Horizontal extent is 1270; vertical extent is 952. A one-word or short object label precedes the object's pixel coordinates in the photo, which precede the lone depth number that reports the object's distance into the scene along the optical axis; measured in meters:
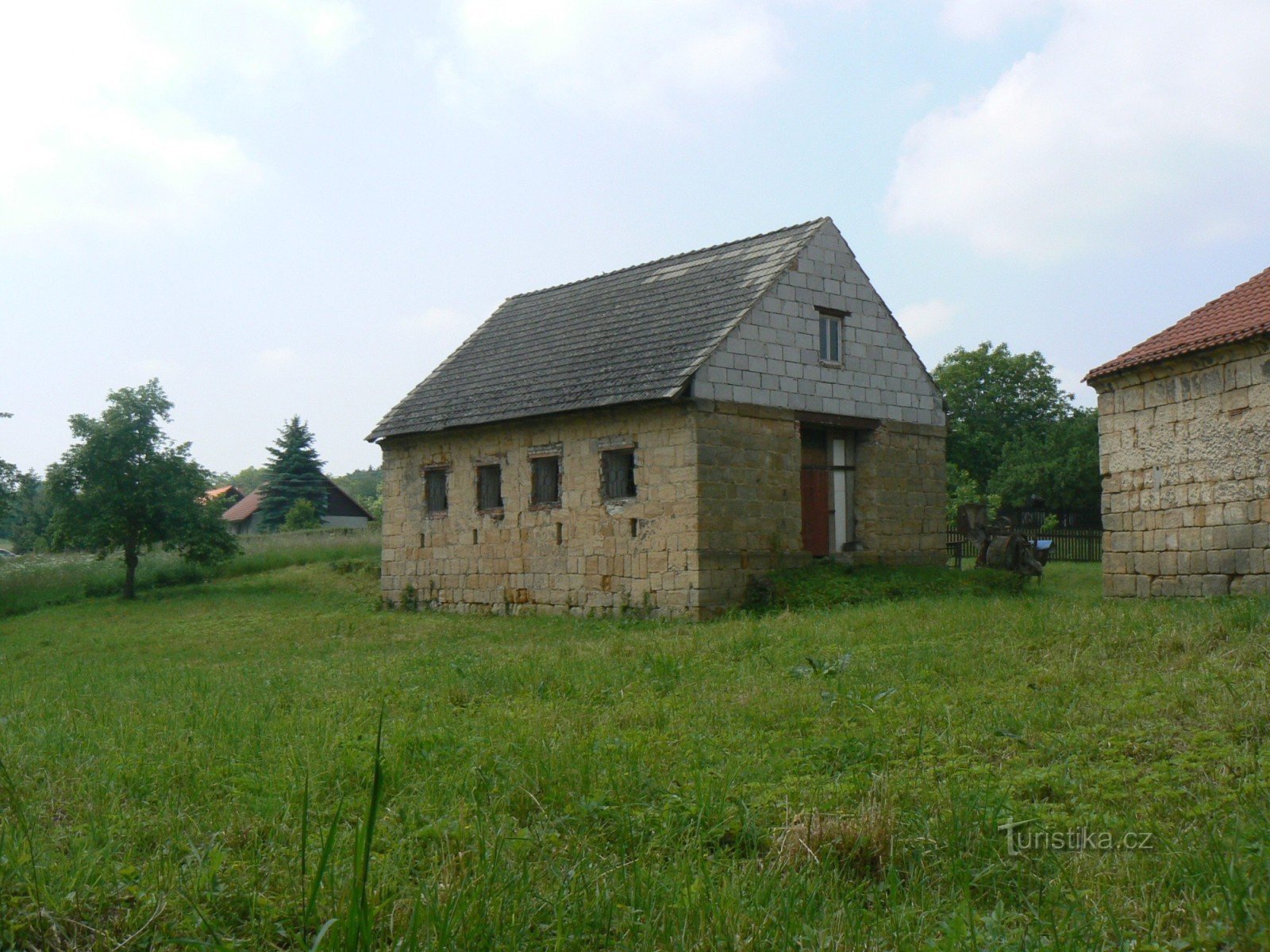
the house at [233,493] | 70.19
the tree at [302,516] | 50.50
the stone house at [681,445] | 17.41
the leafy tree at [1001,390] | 56.06
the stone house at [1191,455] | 13.48
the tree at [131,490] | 27.89
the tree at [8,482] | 28.97
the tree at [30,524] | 69.12
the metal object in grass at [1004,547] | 21.64
